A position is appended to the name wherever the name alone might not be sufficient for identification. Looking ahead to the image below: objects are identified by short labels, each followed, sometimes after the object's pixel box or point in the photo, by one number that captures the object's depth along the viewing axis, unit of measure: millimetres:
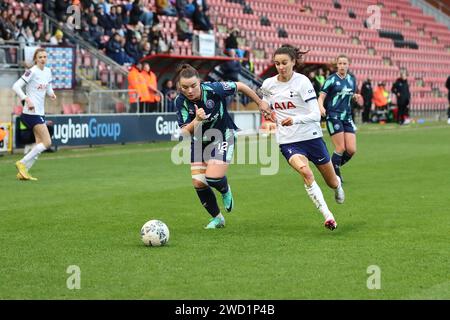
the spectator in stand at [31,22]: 26722
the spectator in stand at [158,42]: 30969
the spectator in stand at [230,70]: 33094
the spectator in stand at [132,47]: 30031
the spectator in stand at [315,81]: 34581
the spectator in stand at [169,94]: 28942
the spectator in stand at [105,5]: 29969
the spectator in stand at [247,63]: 35969
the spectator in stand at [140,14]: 31234
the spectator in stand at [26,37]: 25984
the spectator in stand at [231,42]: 34969
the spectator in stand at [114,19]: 30139
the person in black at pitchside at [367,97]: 39594
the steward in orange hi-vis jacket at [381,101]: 41188
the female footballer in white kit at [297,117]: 10656
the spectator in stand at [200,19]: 35531
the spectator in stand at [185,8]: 35469
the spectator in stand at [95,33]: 29016
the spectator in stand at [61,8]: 28283
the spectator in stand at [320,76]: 35444
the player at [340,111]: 15898
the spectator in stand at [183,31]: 34188
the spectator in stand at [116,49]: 29234
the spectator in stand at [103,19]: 29625
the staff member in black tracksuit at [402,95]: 39094
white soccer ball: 9766
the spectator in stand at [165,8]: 34281
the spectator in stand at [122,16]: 30230
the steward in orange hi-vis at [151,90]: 27831
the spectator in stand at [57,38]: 26844
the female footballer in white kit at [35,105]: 17422
